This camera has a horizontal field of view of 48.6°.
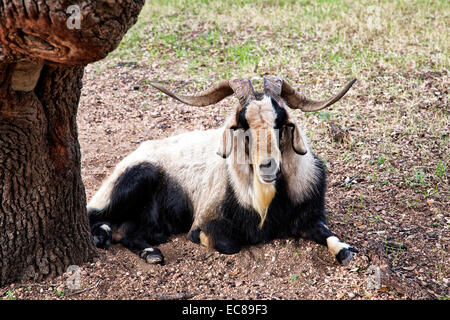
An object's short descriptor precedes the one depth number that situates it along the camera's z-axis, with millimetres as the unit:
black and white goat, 4684
